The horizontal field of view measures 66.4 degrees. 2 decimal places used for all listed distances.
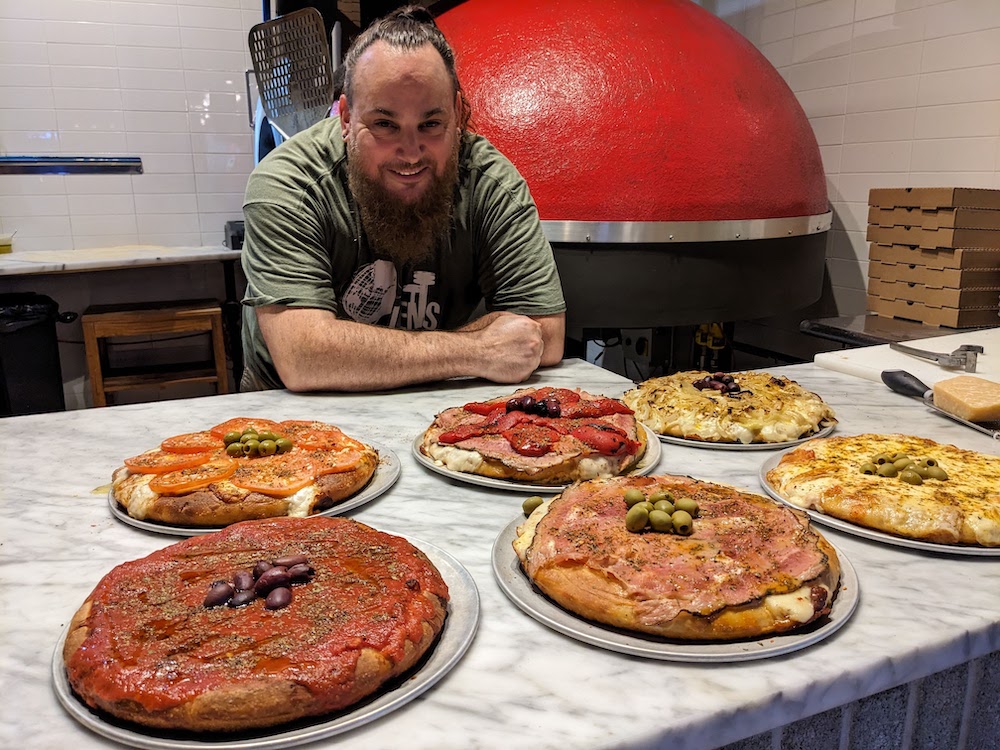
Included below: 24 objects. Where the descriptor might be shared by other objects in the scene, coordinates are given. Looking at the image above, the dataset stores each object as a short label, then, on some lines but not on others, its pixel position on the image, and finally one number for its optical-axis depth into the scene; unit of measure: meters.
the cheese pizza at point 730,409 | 1.49
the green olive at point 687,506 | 1.03
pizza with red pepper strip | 1.29
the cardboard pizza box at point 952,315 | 3.30
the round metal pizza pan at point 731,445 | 1.46
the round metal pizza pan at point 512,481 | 1.26
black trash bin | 4.27
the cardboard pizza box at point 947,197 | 3.16
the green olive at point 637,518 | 1.00
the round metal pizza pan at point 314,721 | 0.70
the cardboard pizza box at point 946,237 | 3.20
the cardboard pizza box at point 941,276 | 3.26
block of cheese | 1.56
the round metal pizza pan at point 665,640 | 0.81
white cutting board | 1.95
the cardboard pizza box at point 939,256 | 3.23
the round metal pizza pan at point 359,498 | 1.12
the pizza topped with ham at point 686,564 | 0.85
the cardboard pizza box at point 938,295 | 3.27
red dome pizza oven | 2.73
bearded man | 1.92
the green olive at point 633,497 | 1.06
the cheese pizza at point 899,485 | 1.07
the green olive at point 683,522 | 0.99
